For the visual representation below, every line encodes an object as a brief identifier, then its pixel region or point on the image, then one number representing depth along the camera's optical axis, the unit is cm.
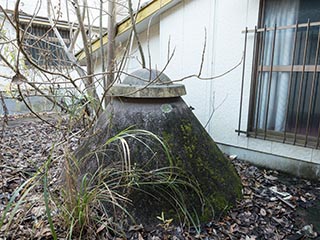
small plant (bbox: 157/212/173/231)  214
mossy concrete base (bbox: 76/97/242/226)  229
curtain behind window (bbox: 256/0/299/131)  325
